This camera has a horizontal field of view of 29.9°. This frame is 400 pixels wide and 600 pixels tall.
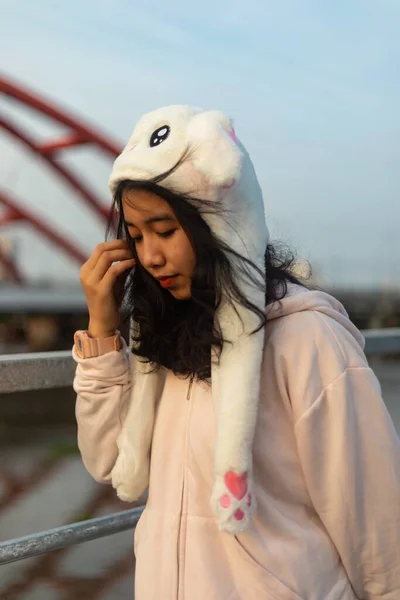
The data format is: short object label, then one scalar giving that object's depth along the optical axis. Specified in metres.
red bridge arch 22.50
